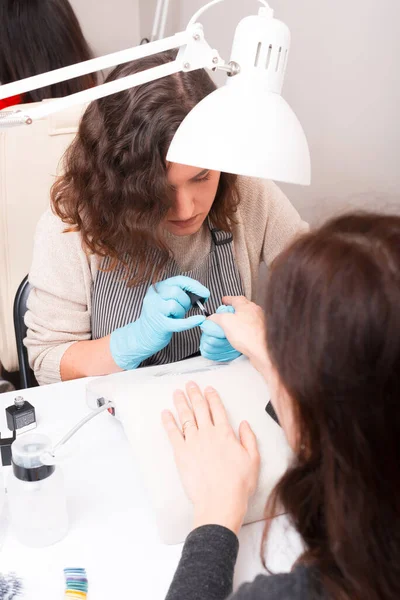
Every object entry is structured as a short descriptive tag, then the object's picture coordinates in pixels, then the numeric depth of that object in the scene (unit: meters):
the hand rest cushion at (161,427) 0.78
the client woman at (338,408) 0.52
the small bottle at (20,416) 0.97
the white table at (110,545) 0.73
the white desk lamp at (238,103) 0.63
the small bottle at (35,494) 0.76
